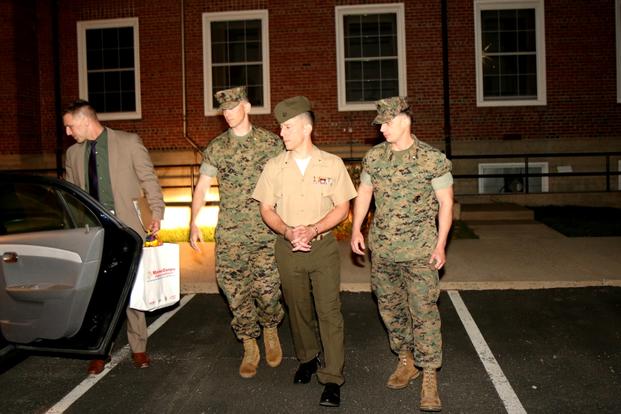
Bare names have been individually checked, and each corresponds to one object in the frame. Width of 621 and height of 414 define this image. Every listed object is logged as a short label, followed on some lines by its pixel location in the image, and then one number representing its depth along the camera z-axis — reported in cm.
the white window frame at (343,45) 1414
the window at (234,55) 1452
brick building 1403
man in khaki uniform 393
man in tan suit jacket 447
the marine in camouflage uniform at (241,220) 434
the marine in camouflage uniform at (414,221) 379
